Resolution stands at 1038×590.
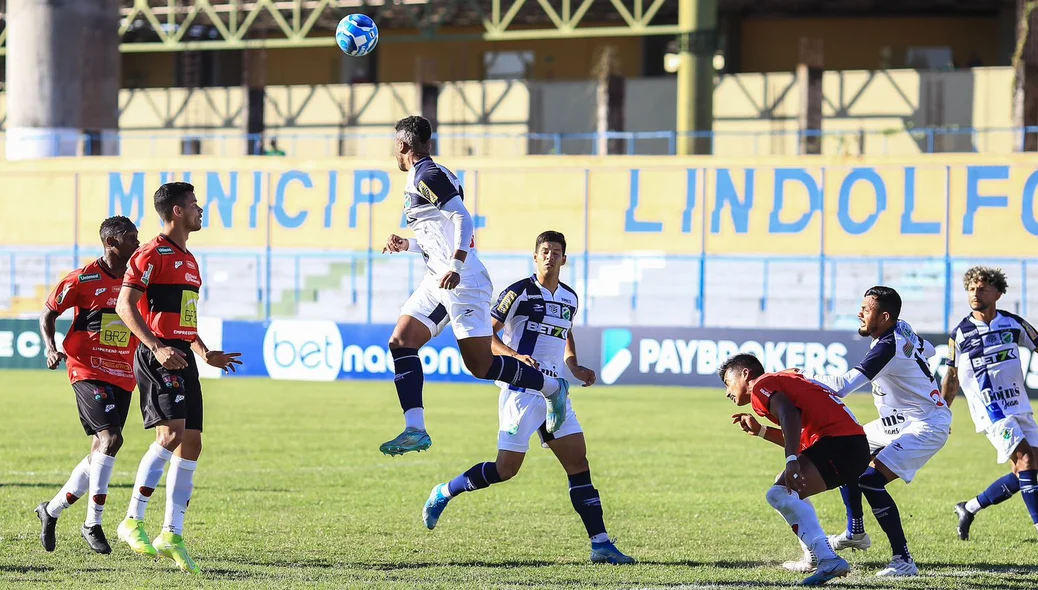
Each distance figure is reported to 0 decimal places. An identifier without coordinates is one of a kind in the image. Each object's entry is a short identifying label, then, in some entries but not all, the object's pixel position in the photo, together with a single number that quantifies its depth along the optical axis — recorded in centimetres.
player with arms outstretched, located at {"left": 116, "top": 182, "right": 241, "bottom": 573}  1585
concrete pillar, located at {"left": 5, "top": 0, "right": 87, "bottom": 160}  7944
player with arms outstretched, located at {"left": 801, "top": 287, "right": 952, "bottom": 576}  1652
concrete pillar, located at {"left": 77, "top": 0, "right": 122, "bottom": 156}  7987
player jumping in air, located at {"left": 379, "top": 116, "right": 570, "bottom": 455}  1712
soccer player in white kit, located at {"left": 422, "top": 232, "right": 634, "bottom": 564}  1736
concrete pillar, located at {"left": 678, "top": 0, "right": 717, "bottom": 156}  7250
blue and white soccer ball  1998
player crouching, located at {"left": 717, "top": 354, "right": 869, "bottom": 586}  1516
